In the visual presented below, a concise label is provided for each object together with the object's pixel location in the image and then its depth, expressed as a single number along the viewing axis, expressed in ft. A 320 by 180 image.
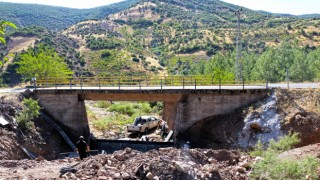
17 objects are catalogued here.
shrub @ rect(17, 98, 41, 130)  63.98
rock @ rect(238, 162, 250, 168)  36.29
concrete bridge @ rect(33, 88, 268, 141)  68.68
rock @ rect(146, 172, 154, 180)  29.69
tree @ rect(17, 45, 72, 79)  106.45
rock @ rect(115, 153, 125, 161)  35.30
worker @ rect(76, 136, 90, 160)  41.11
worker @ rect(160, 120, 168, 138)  82.38
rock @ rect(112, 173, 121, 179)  30.73
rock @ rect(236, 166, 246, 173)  35.05
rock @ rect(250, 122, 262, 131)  62.77
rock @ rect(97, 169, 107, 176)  31.43
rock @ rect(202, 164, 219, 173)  32.11
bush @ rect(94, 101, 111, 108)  127.91
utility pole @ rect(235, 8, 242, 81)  101.61
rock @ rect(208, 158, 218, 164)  35.98
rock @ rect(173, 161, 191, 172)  30.31
